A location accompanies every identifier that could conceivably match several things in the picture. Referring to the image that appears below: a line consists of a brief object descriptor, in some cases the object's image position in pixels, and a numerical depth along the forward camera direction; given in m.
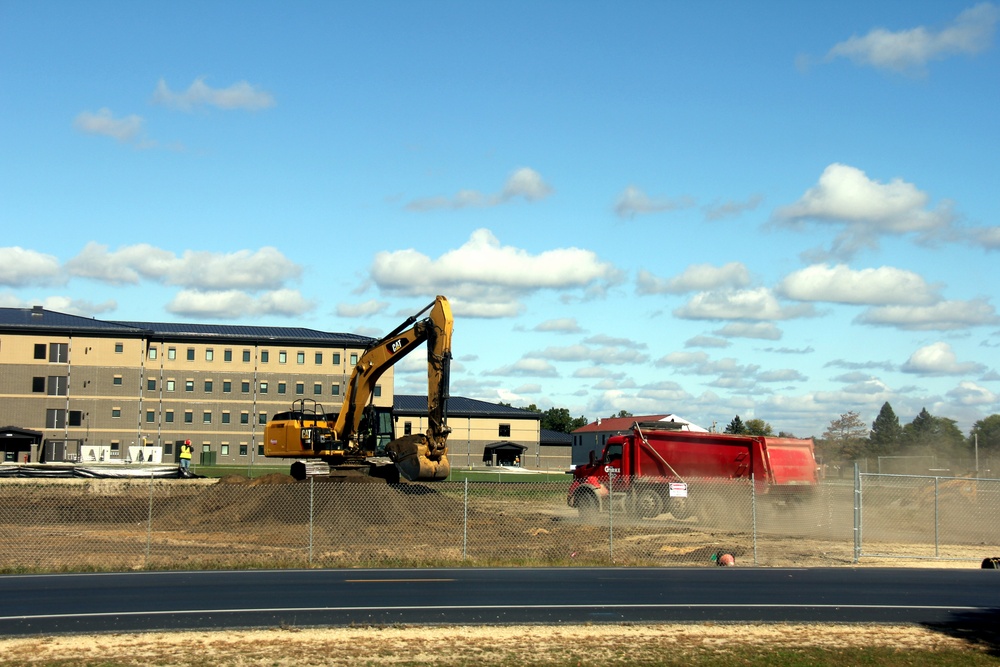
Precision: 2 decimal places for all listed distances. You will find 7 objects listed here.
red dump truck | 34.59
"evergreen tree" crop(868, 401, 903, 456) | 102.55
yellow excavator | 35.62
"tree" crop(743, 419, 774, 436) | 130.25
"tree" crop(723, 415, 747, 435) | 133.62
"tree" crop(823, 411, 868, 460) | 102.19
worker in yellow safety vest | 60.25
